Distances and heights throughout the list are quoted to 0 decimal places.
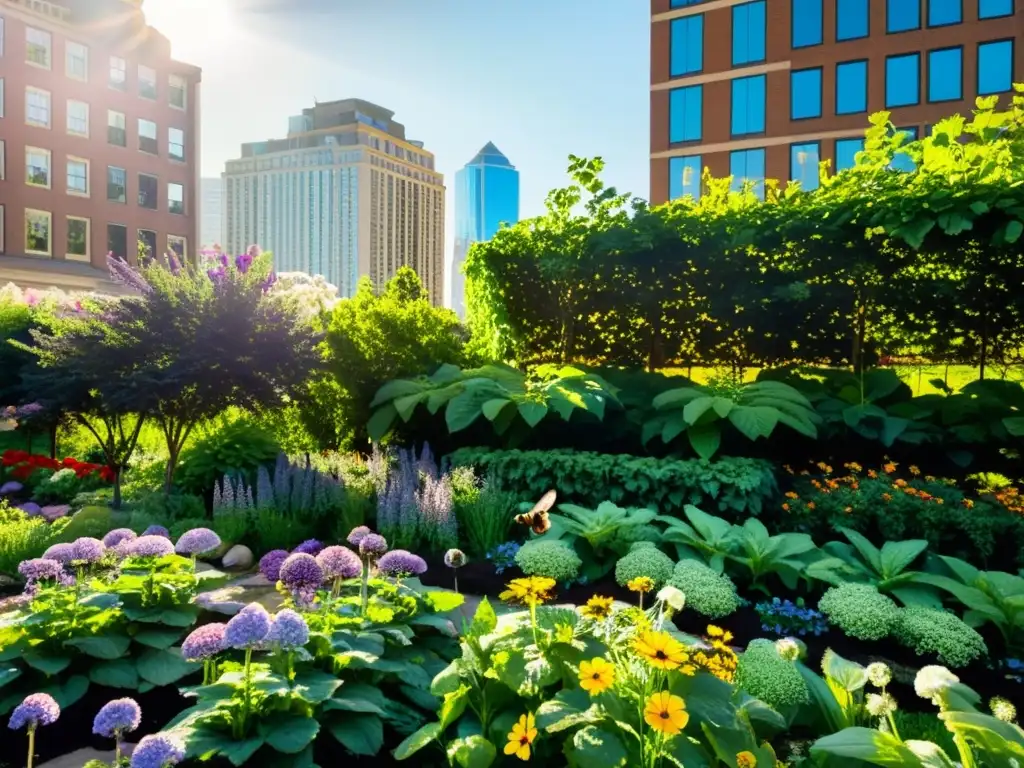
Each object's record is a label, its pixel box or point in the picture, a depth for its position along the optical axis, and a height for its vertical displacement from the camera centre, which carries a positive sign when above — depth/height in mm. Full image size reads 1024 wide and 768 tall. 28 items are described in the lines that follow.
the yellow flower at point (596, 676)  1666 -665
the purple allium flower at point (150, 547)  2674 -593
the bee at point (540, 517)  2691 -489
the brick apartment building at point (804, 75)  22203 +9802
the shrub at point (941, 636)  2850 -989
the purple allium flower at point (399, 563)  2787 -675
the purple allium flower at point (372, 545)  2762 -602
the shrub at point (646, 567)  3383 -839
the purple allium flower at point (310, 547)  3263 -740
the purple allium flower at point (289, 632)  1976 -662
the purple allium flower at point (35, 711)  1795 -797
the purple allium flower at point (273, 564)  2875 -712
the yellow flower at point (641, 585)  2248 -610
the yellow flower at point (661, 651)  1645 -597
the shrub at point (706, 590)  3148 -885
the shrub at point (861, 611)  2990 -930
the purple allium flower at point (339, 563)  2615 -638
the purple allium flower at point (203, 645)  2080 -735
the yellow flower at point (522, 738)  1712 -836
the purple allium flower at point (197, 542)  2811 -606
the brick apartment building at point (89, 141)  28703 +10259
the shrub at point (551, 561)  3584 -863
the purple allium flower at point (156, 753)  1619 -816
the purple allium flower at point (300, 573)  2463 -629
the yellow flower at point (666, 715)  1541 -698
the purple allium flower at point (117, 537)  3035 -632
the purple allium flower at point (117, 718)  1768 -802
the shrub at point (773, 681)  2379 -958
